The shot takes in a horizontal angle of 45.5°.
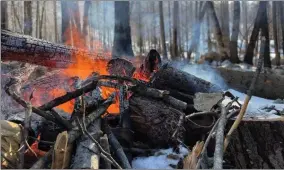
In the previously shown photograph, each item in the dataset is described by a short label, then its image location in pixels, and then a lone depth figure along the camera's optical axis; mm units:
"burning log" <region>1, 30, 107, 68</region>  4648
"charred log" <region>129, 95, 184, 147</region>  4129
